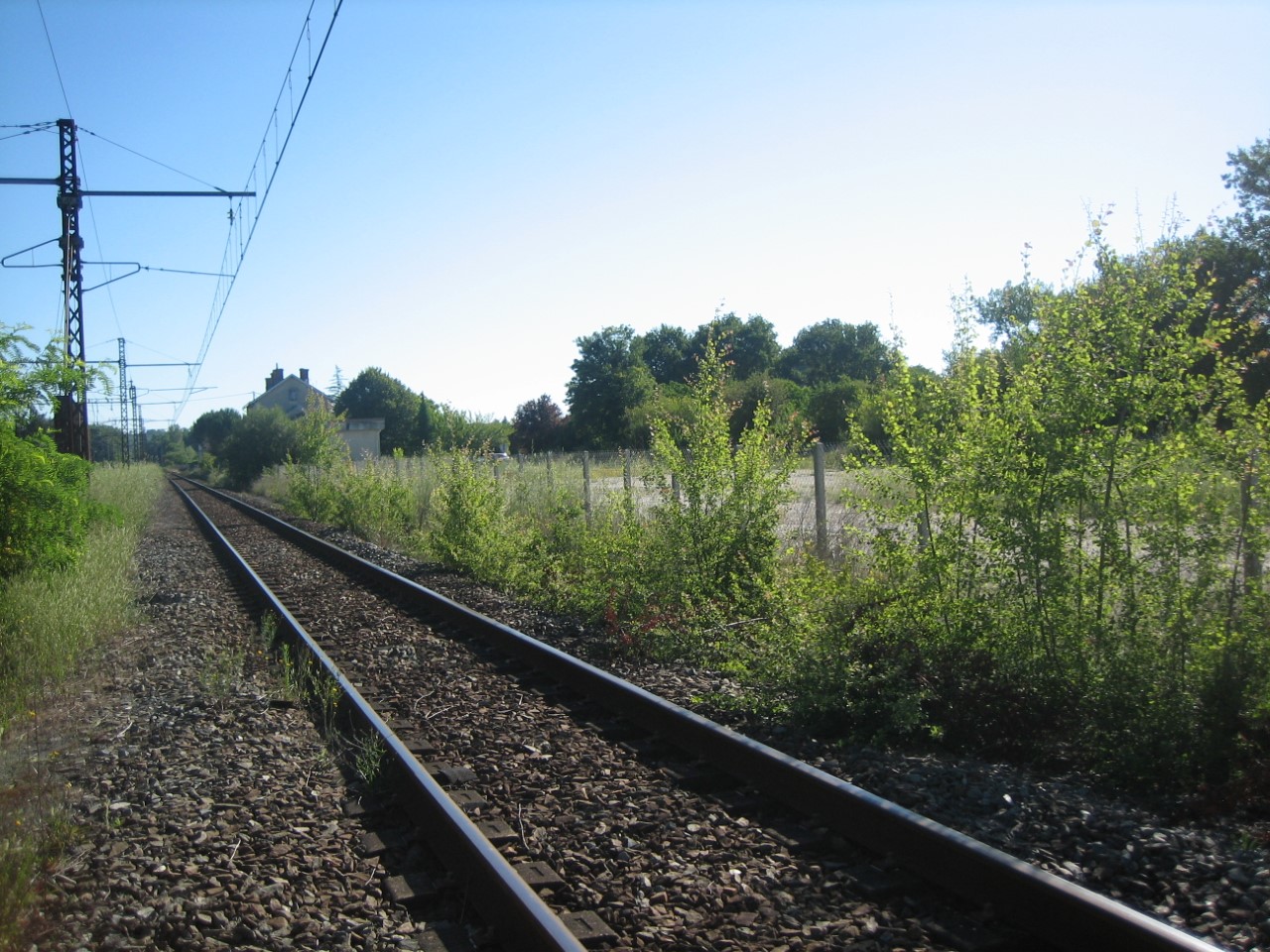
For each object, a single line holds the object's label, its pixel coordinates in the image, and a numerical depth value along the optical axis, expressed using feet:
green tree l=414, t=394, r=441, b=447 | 316.81
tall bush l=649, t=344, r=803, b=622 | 32.50
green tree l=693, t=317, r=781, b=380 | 314.76
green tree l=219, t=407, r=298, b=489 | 169.58
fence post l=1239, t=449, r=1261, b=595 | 17.39
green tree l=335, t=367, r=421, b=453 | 356.38
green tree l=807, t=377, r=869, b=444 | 111.85
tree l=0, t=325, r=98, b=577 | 34.78
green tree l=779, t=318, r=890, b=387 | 297.31
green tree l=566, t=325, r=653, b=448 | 220.02
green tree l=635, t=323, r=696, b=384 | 303.27
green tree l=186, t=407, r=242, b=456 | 460.14
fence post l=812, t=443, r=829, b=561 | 35.47
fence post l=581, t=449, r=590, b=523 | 57.36
